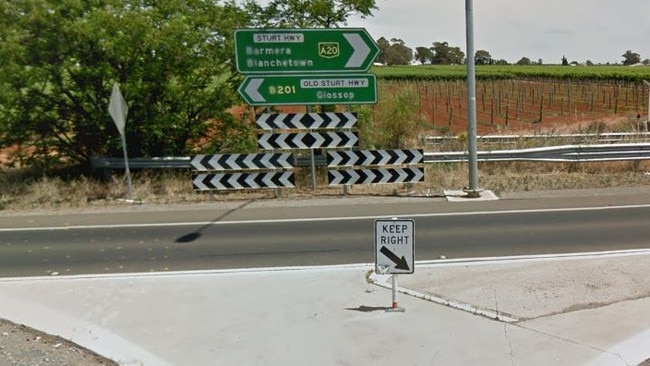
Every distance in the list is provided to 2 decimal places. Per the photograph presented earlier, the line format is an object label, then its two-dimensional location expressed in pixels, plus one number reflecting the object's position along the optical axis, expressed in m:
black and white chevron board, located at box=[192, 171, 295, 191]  12.14
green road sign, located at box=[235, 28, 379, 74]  11.88
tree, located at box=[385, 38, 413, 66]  124.44
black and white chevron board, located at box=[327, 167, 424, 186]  12.21
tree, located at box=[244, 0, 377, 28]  14.15
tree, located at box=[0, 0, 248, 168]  12.66
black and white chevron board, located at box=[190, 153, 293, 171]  12.15
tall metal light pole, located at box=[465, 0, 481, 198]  11.38
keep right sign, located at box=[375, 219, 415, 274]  4.96
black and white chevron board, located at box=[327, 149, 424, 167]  12.23
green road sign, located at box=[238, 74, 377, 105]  12.10
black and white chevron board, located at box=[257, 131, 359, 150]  12.30
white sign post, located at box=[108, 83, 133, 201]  11.57
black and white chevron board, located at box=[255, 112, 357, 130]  12.23
